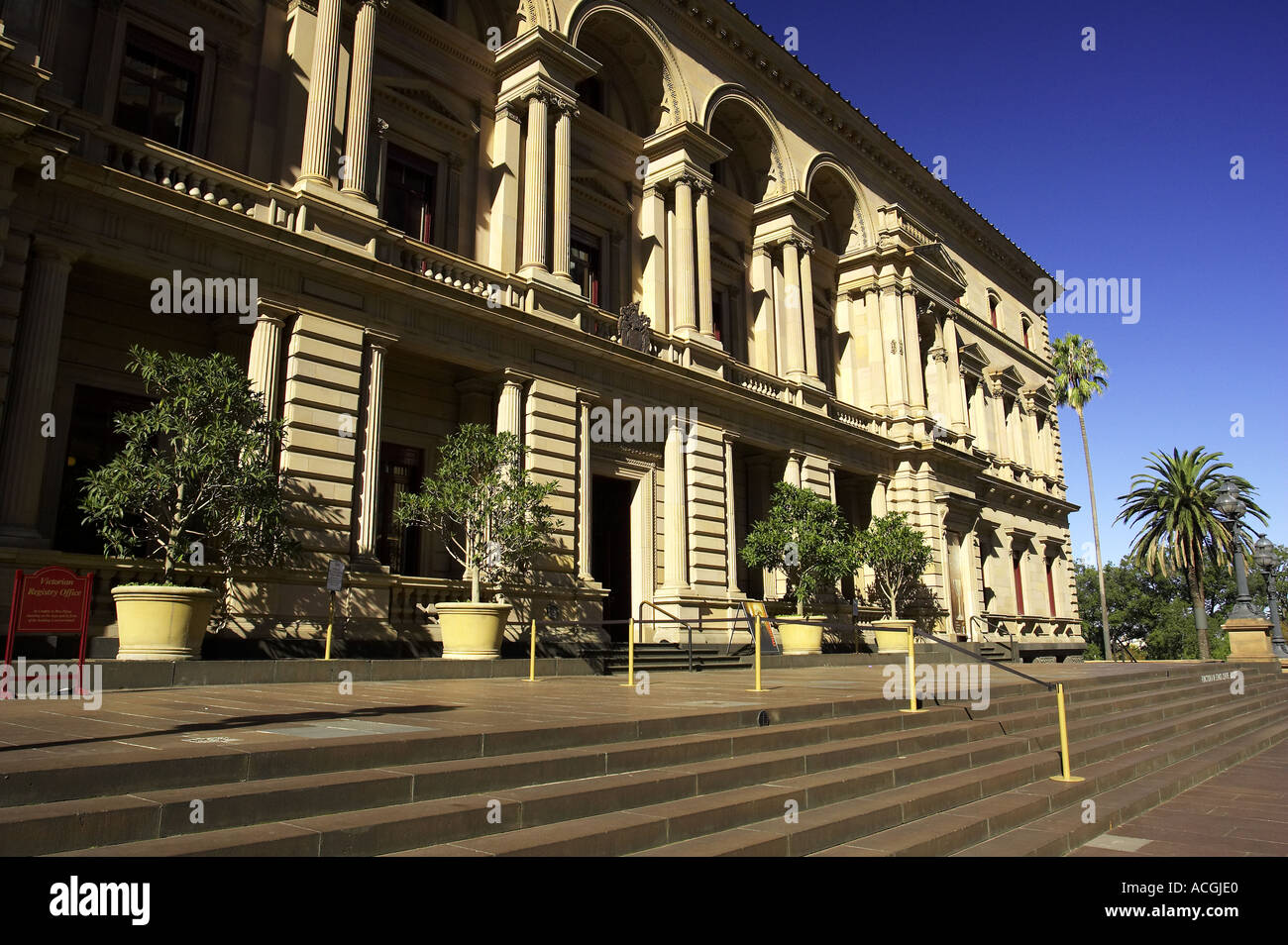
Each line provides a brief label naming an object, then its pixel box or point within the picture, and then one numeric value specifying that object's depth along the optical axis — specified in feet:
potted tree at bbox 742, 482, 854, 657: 72.49
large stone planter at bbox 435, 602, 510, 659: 46.85
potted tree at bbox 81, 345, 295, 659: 35.14
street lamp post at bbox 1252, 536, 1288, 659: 84.33
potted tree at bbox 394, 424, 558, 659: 50.80
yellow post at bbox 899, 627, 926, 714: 29.73
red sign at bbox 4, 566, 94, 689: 27.30
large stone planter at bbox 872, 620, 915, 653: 81.76
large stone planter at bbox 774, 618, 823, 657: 69.97
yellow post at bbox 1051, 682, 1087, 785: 25.69
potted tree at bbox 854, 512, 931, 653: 82.48
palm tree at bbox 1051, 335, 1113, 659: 159.12
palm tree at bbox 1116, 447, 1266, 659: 154.40
